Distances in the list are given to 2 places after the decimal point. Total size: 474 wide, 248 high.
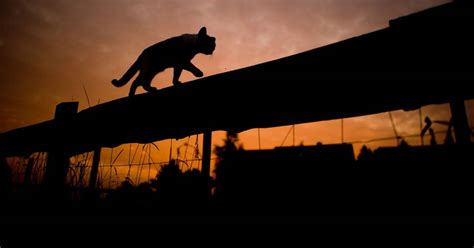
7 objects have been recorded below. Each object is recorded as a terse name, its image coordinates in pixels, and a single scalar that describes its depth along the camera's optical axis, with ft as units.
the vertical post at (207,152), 5.18
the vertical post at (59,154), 7.39
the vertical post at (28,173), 10.34
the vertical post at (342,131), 4.25
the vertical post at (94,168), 8.45
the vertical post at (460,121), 3.09
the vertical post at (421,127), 3.48
